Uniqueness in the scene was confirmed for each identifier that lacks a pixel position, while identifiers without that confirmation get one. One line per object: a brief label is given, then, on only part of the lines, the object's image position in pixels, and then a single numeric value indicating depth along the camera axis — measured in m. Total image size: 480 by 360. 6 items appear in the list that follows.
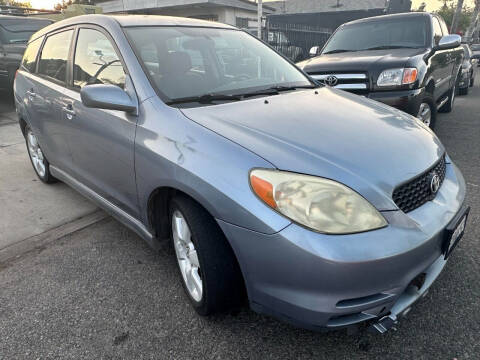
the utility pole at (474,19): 24.42
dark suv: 4.43
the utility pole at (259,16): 9.69
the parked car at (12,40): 7.65
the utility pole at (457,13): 23.53
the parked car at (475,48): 17.67
